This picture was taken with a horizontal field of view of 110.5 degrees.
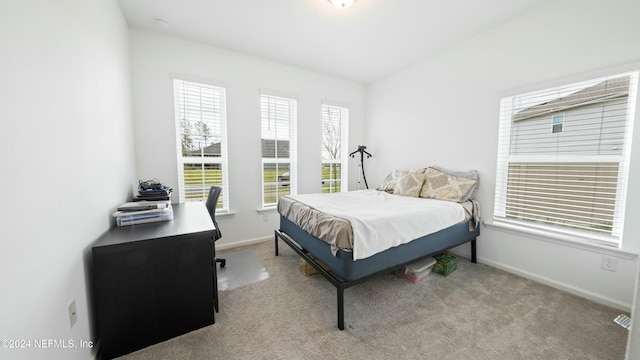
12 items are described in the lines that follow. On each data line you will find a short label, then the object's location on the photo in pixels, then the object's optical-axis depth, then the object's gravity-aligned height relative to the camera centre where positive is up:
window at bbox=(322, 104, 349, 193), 4.18 +0.35
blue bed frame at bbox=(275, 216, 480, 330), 1.68 -0.80
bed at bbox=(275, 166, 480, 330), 1.69 -0.53
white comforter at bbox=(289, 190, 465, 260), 1.71 -0.44
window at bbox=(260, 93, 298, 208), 3.50 +0.31
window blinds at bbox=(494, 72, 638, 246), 1.95 +0.09
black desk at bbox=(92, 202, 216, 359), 1.37 -0.78
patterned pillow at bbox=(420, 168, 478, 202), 2.67 -0.26
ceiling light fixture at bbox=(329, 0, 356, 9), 2.10 +1.56
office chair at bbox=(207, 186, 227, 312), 2.44 -0.40
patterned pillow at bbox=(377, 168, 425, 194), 3.36 -0.21
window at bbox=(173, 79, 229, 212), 2.94 +0.37
